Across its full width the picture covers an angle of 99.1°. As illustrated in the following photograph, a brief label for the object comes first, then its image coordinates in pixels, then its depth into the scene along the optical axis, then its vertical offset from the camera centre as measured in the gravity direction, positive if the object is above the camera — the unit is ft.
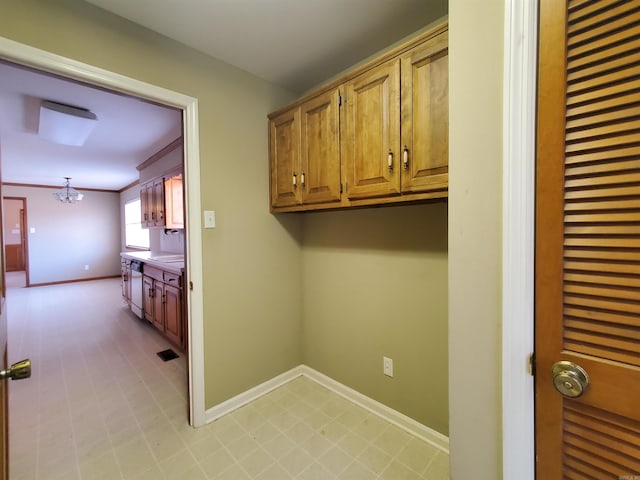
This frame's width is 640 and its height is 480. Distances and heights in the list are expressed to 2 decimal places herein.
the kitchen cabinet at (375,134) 4.12 +1.80
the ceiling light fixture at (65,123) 7.86 +3.59
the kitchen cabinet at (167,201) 12.10 +1.58
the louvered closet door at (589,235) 2.08 -0.04
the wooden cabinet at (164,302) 8.93 -2.46
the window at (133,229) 20.59 +0.52
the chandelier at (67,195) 18.30 +2.82
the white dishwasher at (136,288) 12.27 -2.45
